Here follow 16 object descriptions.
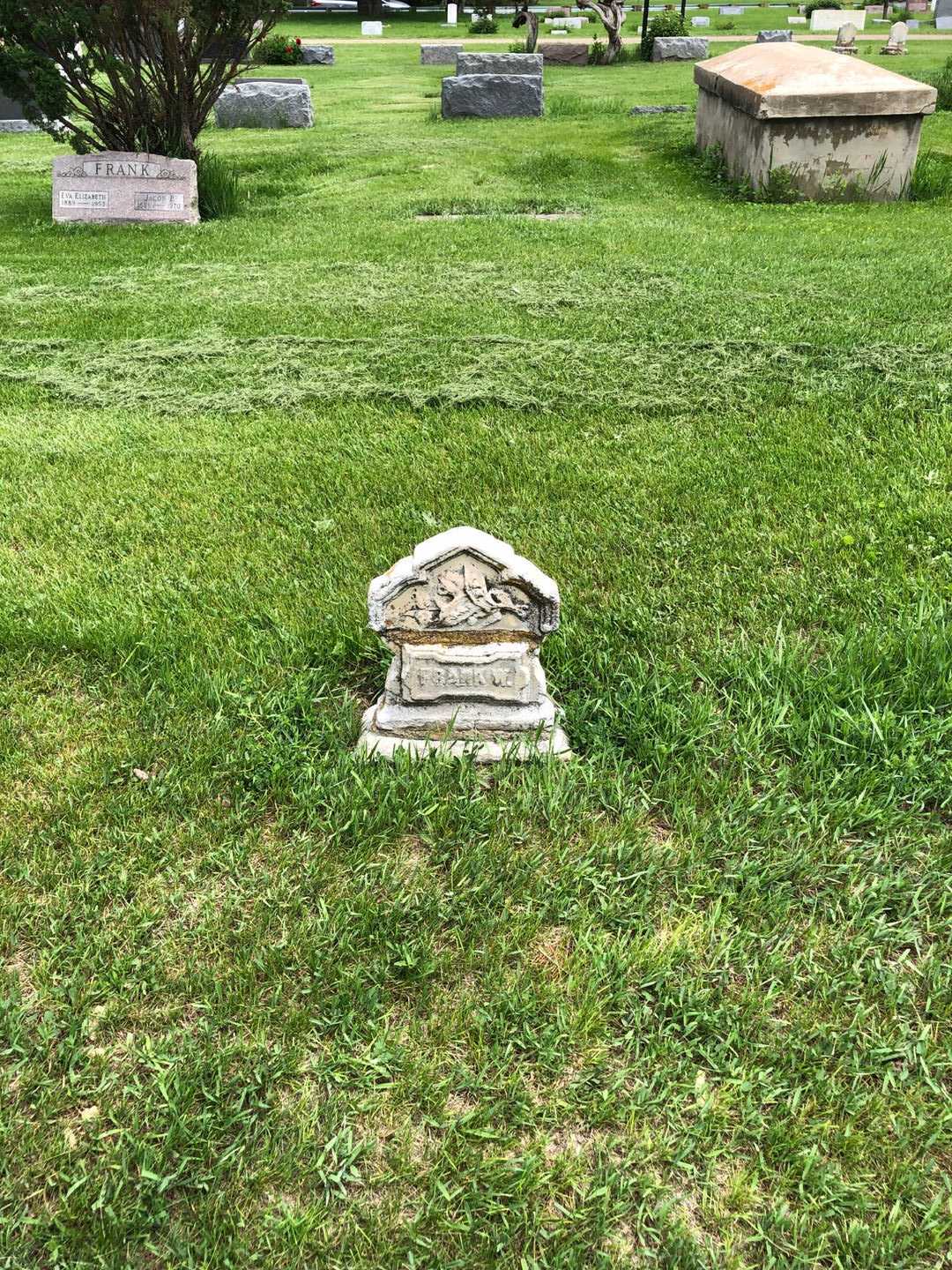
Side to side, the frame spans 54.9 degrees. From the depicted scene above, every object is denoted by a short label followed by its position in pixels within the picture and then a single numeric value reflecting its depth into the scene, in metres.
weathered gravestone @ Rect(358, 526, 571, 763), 2.53
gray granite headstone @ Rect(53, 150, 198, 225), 8.95
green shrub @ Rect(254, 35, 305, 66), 22.78
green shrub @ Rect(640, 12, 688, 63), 24.69
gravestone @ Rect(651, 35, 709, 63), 24.19
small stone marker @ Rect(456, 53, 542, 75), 15.94
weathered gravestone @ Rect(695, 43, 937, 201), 8.48
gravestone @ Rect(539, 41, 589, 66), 24.55
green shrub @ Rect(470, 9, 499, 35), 32.69
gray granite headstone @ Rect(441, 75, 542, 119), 15.30
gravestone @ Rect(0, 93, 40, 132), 15.65
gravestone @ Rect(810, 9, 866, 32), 35.66
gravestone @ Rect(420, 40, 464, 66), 25.06
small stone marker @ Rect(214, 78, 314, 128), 14.88
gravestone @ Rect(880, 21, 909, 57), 21.88
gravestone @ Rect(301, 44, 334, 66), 24.47
